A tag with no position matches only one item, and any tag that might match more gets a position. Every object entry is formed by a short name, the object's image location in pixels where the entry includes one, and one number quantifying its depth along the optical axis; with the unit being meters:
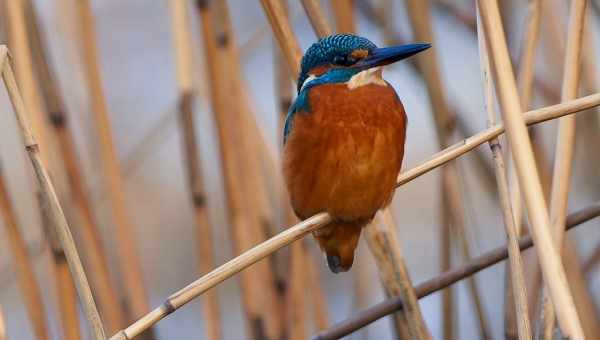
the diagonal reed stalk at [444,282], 4.54
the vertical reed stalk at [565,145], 4.48
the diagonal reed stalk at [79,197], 4.62
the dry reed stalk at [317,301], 4.70
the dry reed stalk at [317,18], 4.55
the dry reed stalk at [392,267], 4.53
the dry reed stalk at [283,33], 4.54
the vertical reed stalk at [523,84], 4.54
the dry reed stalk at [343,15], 4.62
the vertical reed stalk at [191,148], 4.64
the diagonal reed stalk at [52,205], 4.43
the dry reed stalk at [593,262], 4.73
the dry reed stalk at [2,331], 4.44
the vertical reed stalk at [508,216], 4.44
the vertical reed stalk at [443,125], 4.63
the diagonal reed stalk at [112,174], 4.66
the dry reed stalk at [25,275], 4.62
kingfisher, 4.54
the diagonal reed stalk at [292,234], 4.43
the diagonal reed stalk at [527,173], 4.39
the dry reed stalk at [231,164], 4.65
